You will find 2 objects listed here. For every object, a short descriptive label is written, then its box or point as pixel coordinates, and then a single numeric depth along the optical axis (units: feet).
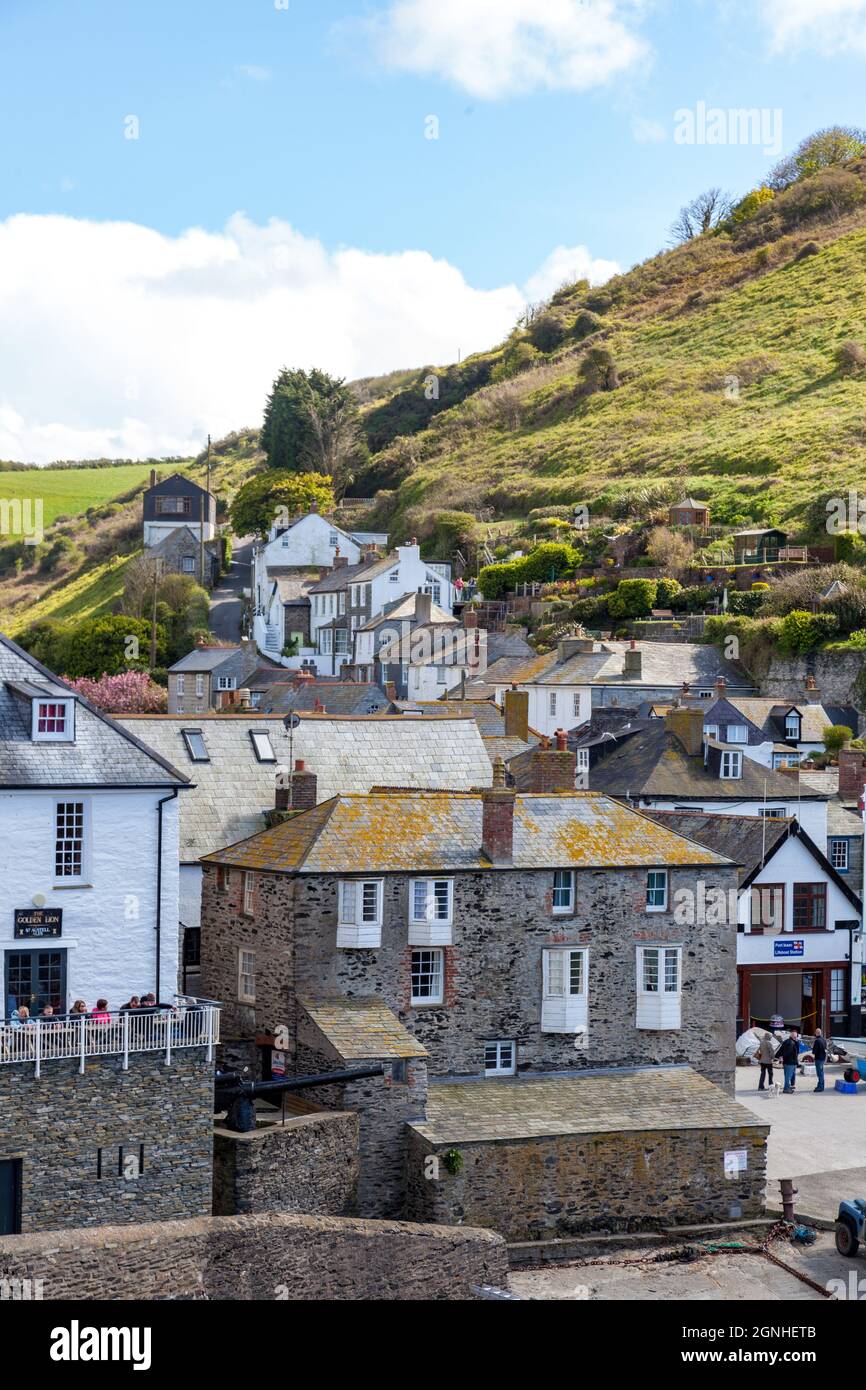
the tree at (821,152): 542.16
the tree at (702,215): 556.51
